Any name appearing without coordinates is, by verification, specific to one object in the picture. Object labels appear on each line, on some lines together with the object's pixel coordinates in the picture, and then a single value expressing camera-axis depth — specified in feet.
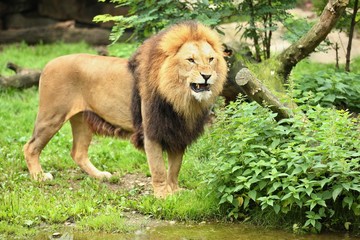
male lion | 44.24
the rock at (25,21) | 107.76
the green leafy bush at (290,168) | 39.06
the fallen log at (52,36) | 104.68
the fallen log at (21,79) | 75.46
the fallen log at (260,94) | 41.34
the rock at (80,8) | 106.93
